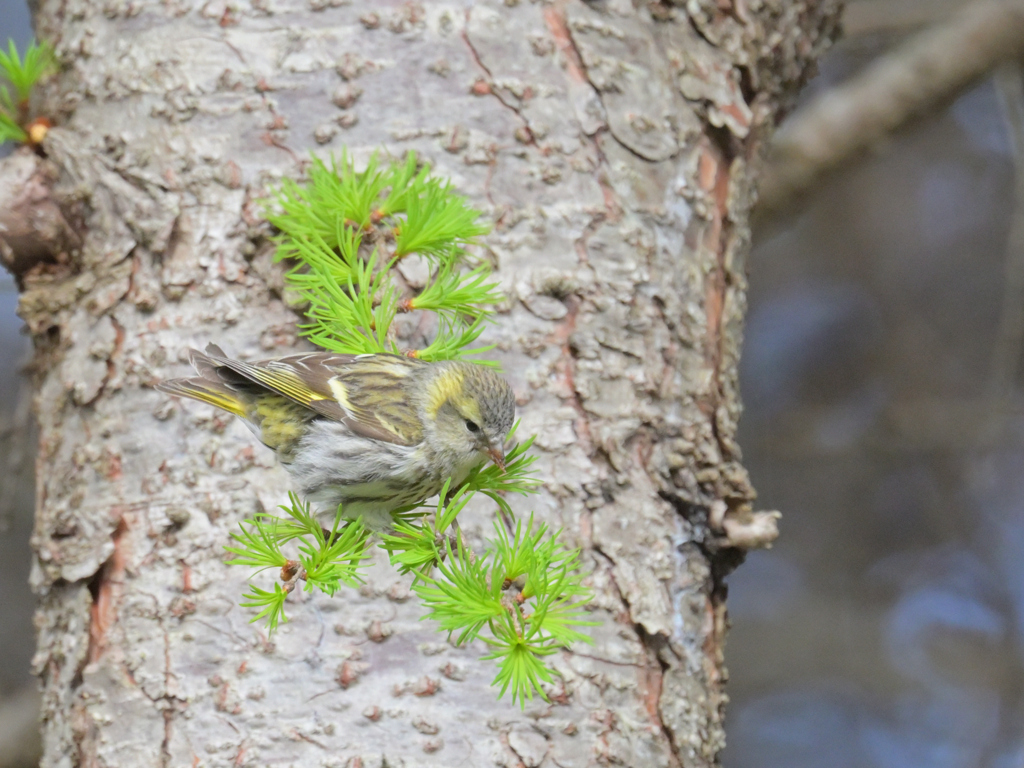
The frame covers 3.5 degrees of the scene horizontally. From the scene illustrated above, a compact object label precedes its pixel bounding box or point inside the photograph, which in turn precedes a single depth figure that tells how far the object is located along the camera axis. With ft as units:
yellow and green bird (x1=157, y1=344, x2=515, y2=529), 17.18
